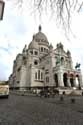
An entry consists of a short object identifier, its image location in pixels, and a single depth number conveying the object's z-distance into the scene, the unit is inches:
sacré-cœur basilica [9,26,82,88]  1178.0
